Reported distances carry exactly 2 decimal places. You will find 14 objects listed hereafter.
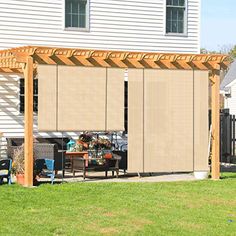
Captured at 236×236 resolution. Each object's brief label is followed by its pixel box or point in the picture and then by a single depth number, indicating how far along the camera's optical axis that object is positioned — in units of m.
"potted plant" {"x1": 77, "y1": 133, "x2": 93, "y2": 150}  16.83
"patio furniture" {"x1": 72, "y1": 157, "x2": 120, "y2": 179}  15.66
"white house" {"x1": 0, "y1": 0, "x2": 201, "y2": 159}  18.42
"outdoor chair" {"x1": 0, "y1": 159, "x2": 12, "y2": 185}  14.15
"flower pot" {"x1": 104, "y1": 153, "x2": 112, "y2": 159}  15.93
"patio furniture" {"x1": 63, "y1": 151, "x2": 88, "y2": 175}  16.27
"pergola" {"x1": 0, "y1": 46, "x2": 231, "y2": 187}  14.18
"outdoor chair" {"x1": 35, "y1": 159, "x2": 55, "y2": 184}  14.55
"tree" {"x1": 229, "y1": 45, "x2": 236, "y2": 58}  71.25
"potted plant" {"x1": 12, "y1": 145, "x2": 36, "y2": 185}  14.44
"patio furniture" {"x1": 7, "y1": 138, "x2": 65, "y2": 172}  15.46
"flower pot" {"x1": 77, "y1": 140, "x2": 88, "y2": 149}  16.81
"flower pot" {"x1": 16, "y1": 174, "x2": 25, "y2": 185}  14.31
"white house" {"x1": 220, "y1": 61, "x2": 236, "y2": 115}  40.53
